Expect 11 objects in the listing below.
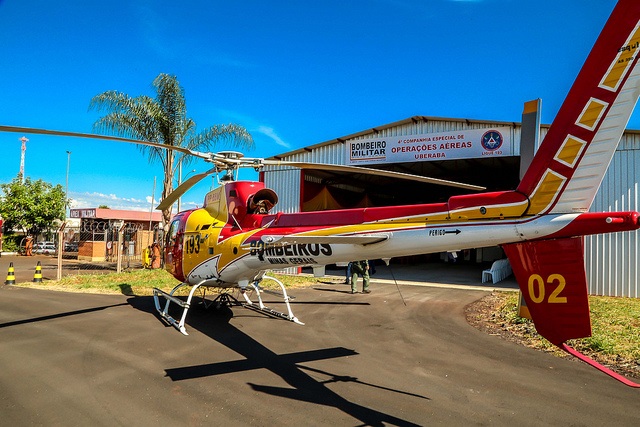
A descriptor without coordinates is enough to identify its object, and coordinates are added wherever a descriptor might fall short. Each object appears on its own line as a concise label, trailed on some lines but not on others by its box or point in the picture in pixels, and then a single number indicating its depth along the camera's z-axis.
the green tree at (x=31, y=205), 35.62
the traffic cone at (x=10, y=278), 15.07
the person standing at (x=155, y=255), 20.31
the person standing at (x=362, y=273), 14.29
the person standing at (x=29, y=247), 35.00
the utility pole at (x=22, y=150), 64.69
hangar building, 14.27
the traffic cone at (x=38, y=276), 15.59
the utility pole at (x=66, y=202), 39.47
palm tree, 18.02
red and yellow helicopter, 3.58
